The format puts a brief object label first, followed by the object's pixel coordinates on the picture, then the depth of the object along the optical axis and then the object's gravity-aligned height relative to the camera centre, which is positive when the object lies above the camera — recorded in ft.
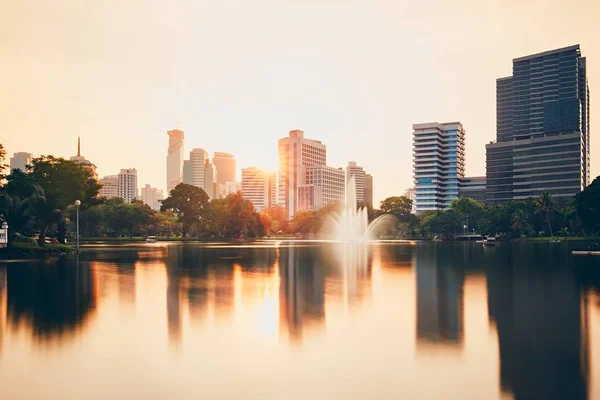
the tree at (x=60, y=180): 195.02 +18.25
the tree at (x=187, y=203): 447.83 +16.89
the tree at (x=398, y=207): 599.98 +17.62
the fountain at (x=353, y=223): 525.75 -2.20
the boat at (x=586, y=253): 183.15 -12.26
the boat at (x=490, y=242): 296.30 -13.40
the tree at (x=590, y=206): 277.44 +8.15
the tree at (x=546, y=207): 437.17 +11.99
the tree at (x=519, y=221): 442.91 -0.32
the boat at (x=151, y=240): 389.11 -14.77
